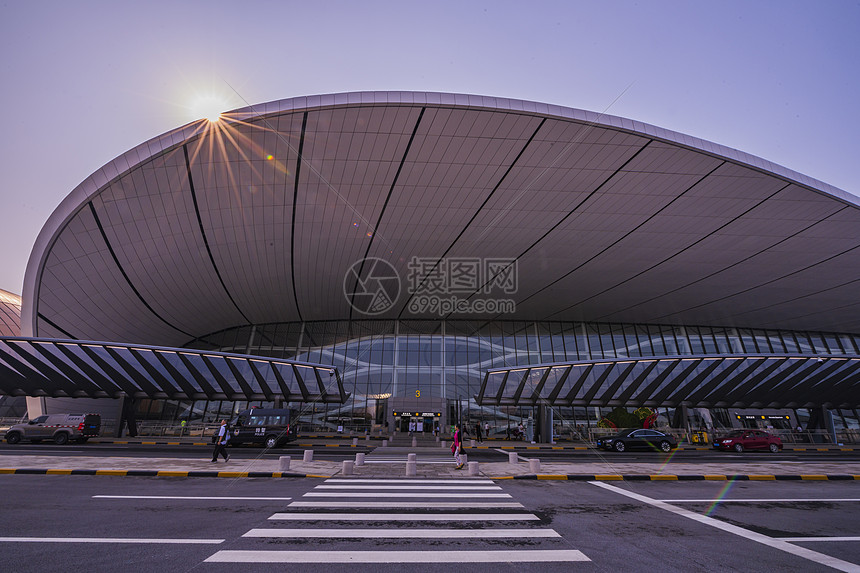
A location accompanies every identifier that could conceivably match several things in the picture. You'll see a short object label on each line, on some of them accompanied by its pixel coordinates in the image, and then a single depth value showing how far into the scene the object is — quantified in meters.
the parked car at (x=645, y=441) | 23.62
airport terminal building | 17.30
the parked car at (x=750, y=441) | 24.17
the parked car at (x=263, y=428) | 22.72
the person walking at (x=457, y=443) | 13.80
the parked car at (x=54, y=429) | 22.83
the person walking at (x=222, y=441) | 14.30
